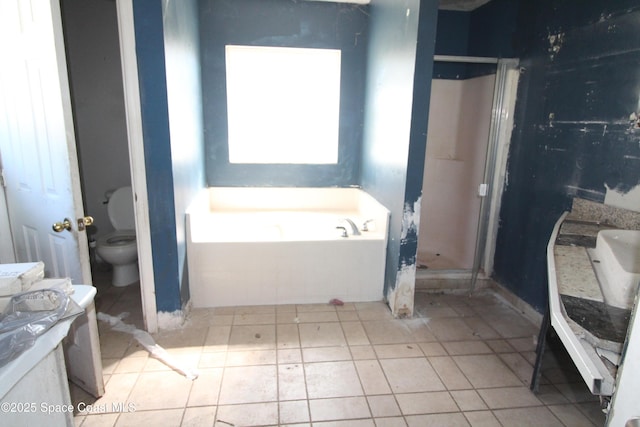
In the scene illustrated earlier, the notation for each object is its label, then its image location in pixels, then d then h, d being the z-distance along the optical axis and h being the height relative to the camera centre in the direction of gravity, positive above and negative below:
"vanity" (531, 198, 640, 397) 0.94 -0.49
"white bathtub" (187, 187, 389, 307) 2.50 -0.91
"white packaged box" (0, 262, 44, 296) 1.02 -0.44
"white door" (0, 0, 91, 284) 1.49 -0.03
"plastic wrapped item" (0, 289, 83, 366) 0.88 -0.51
